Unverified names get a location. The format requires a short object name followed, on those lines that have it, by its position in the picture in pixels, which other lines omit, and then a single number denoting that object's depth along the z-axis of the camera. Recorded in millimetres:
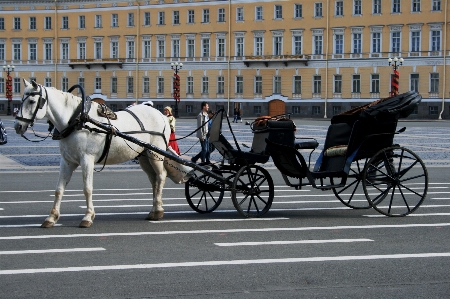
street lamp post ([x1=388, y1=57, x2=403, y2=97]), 63312
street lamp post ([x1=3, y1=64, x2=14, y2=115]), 81812
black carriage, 11930
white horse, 10742
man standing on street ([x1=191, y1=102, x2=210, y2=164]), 22906
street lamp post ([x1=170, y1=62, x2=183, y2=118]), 74500
